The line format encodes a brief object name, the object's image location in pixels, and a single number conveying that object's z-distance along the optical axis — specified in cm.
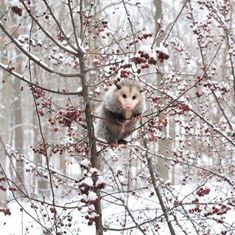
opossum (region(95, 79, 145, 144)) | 434
